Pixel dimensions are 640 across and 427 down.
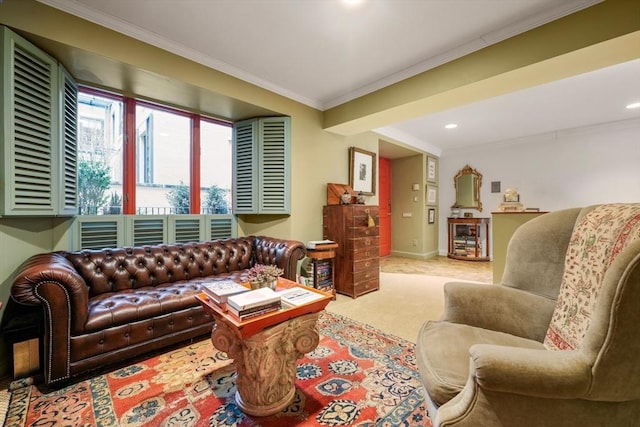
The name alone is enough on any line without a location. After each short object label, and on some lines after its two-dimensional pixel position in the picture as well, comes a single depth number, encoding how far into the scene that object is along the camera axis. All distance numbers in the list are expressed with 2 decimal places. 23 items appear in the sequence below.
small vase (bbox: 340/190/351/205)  3.54
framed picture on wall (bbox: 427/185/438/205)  5.96
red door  5.99
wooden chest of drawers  3.34
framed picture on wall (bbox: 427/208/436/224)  6.00
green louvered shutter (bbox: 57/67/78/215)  2.10
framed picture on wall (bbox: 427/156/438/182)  6.00
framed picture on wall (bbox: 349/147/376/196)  4.14
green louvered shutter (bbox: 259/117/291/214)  3.29
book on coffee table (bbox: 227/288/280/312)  1.30
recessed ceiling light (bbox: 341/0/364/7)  1.85
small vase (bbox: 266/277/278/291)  1.73
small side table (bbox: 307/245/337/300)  3.19
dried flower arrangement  1.72
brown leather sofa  1.56
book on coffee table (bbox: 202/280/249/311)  1.46
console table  5.62
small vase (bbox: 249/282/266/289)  1.69
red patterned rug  1.35
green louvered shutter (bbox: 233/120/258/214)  3.32
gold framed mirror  5.78
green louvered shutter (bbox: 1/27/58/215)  1.71
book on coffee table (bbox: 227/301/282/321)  1.29
